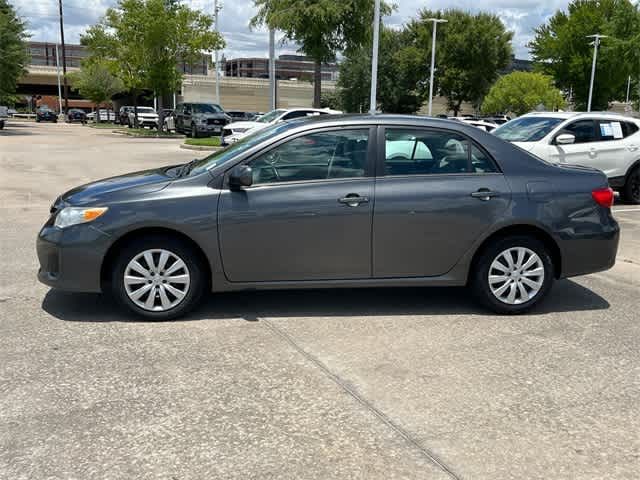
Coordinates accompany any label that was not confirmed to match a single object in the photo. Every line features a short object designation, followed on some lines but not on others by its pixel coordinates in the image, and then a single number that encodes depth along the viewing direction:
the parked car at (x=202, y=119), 34.44
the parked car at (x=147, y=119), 48.56
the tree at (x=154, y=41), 35.16
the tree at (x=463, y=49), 60.03
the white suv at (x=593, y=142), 11.62
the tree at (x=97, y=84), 60.16
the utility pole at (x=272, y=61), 30.69
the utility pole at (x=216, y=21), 44.02
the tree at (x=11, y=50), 35.66
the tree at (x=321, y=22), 28.37
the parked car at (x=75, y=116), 66.56
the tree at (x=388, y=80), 57.97
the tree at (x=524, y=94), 50.78
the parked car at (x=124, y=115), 54.88
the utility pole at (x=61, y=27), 61.19
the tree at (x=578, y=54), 54.28
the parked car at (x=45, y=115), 65.31
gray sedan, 5.16
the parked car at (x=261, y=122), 21.28
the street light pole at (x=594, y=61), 47.56
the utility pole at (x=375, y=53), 23.26
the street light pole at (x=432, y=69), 50.26
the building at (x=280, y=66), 174.50
